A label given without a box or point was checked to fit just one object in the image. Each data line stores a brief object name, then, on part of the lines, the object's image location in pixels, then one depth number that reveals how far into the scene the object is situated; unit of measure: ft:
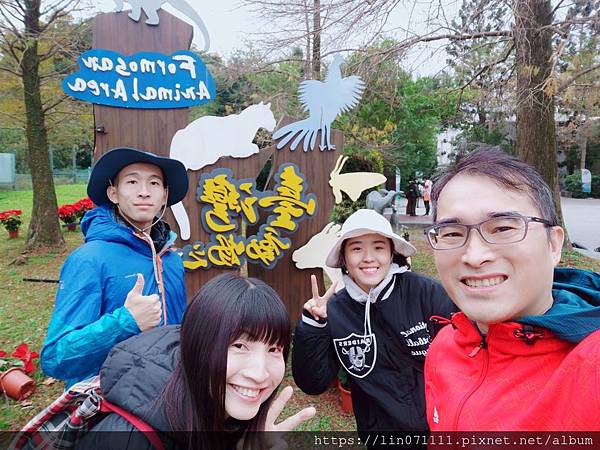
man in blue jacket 4.53
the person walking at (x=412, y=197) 44.09
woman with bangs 3.07
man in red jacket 2.84
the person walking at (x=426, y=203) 45.25
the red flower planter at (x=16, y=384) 10.55
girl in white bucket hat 5.49
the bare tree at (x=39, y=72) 22.91
